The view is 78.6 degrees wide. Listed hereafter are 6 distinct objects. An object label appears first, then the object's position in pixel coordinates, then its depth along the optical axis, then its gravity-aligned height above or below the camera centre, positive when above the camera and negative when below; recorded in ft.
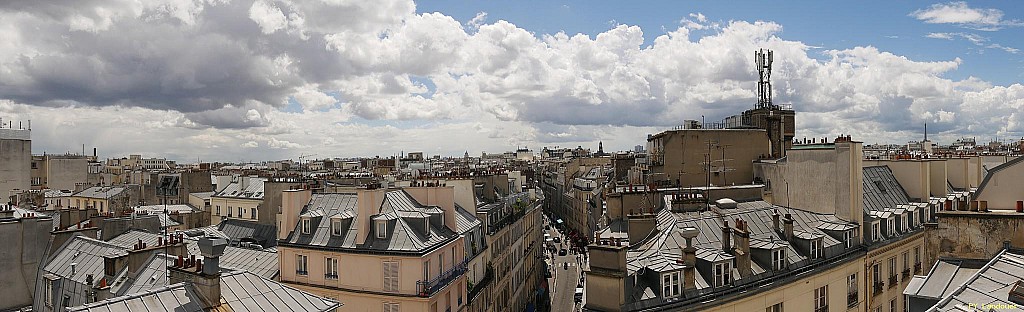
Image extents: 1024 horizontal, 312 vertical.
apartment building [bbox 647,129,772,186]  128.67 -0.48
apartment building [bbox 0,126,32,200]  223.92 -1.25
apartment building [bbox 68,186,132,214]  203.21 -13.86
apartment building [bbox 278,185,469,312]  89.15 -13.95
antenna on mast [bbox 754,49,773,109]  148.15 +18.30
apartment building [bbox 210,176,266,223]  179.22 -12.32
